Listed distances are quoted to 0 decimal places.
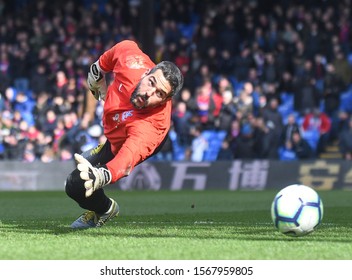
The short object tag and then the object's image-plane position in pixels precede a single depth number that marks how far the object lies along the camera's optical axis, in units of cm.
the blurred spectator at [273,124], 2444
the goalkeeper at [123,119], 945
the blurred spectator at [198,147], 2467
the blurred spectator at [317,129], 2475
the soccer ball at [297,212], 1002
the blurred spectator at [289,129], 2427
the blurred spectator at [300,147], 2419
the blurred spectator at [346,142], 2412
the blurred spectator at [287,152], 2434
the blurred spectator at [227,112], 2514
